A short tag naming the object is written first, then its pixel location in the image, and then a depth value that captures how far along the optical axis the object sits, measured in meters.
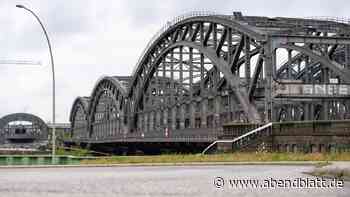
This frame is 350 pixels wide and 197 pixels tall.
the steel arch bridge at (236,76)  66.44
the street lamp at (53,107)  42.44
